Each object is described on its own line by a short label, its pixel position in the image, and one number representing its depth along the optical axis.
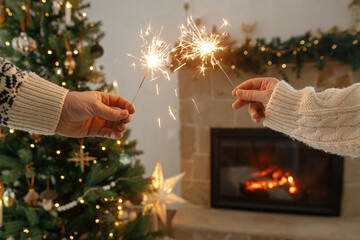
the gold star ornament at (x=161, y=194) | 1.41
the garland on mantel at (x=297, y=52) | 1.43
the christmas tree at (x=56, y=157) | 0.98
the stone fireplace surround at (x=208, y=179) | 1.54
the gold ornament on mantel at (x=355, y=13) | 1.51
